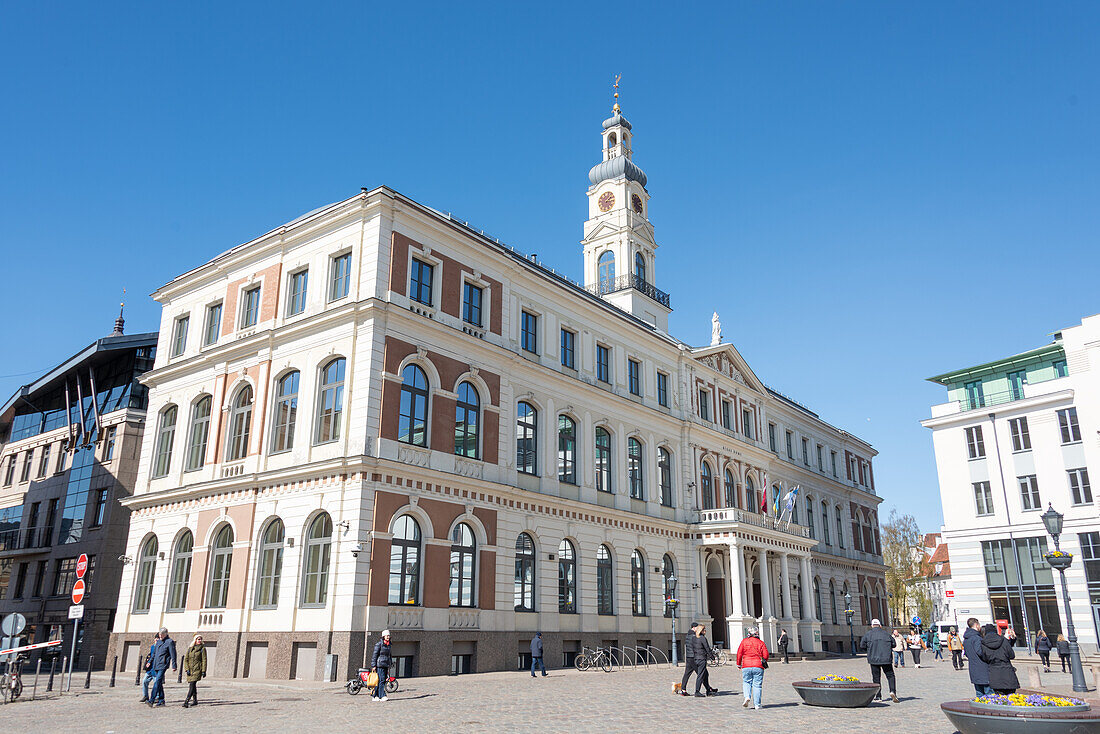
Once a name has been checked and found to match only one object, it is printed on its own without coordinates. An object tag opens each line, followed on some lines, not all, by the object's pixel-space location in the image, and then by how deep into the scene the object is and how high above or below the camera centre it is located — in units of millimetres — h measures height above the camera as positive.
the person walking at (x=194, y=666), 19969 -1217
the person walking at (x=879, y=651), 19833 -799
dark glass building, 42000 +6784
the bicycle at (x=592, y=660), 33406 -1764
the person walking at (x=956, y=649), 35875 -1361
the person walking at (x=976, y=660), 16391 -835
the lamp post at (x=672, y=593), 36531 +1078
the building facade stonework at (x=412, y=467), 28016 +5790
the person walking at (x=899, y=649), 35344 -1342
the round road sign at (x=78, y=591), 22139 +606
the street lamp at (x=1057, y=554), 23667 +1850
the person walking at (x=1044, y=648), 33597 -1221
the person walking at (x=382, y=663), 20625 -1168
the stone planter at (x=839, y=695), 18250 -1679
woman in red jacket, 18484 -1048
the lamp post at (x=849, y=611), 56981 +389
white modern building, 47438 +8321
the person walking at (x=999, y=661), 15695 -809
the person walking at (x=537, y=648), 29281 -1110
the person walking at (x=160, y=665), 19953 -1186
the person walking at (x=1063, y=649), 31212 -1163
